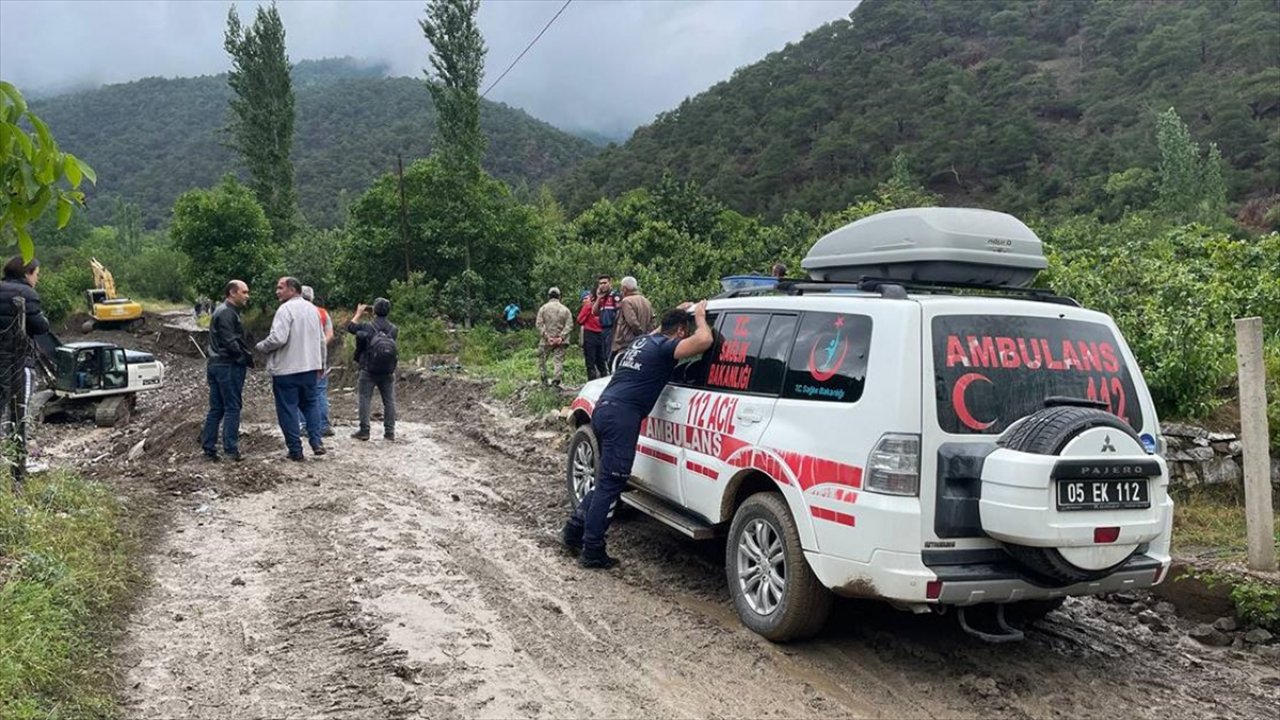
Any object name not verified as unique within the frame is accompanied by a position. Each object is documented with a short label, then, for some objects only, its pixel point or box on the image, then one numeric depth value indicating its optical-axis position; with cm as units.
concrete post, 547
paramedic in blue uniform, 595
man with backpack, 1109
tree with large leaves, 233
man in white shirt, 932
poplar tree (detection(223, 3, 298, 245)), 4312
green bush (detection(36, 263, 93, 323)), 4138
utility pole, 2608
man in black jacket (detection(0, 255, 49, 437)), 725
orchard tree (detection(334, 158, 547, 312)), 2680
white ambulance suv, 395
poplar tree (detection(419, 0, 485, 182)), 3594
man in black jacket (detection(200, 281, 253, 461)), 910
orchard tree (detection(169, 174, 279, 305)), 3488
